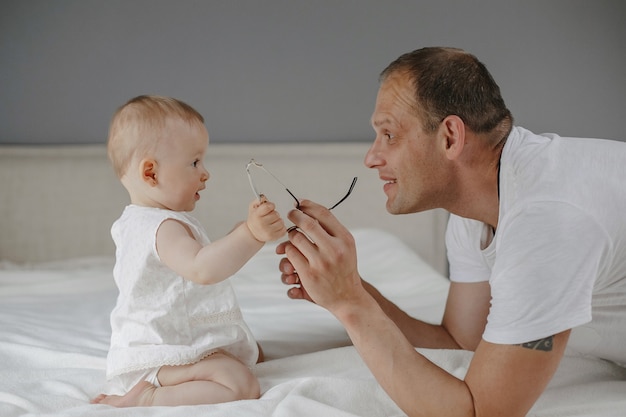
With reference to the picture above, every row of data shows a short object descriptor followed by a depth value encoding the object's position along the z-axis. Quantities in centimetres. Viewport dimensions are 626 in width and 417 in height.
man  132
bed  149
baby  147
